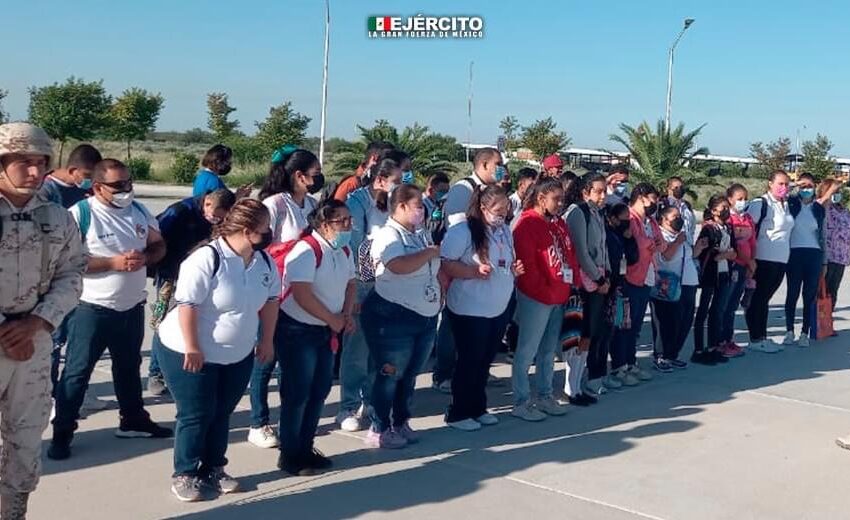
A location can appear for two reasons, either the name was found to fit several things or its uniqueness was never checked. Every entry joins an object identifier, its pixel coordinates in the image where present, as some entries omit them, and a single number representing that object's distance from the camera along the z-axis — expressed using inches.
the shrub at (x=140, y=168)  1536.2
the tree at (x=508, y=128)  1478.8
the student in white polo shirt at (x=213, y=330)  173.3
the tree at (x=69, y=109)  1416.1
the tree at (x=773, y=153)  1668.3
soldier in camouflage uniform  143.8
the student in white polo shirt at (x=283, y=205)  220.1
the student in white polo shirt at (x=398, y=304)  217.9
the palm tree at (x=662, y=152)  982.4
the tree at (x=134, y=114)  1632.6
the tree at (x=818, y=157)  1283.2
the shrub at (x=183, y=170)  1528.1
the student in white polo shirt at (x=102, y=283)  204.1
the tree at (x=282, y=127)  1385.3
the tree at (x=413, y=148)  788.6
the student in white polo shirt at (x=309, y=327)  195.0
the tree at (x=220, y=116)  1674.5
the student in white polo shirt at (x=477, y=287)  237.3
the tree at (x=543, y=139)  1309.1
